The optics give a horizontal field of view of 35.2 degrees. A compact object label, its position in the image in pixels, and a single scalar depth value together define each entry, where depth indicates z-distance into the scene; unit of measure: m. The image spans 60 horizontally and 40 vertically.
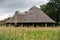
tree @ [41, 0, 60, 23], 21.78
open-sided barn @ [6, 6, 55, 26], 17.13
